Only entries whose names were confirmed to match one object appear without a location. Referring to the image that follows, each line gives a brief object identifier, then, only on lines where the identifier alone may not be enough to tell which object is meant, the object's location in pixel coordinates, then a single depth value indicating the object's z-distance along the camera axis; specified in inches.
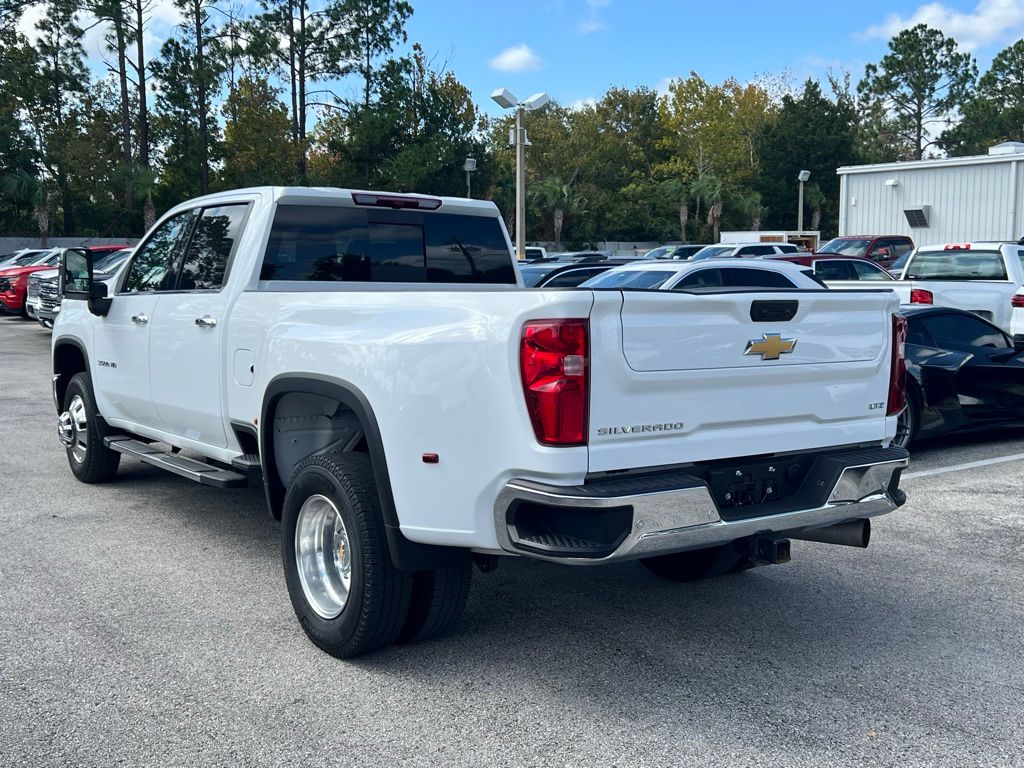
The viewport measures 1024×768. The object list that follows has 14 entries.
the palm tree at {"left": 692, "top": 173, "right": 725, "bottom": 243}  2559.1
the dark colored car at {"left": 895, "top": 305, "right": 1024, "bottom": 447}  358.9
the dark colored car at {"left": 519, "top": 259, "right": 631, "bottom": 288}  637.3
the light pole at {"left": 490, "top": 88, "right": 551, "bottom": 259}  862.5
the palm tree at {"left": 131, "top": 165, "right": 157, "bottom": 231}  1628.9
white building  1223.5
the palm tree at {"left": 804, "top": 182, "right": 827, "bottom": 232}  2581.2
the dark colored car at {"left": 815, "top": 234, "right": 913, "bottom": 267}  1122.7
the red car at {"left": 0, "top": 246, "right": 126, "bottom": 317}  1025.5
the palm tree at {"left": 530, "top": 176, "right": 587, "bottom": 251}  2289.6
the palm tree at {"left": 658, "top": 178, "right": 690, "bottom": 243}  2640.3
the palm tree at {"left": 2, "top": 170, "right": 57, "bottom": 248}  1688.0
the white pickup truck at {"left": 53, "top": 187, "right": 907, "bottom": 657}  143.9
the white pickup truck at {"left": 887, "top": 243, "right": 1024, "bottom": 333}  557.0
